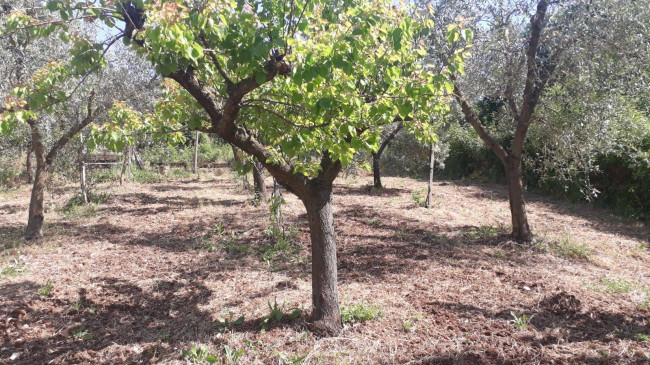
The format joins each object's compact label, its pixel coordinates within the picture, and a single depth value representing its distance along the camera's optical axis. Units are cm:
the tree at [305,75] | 256
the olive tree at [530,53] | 560
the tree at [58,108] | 683
